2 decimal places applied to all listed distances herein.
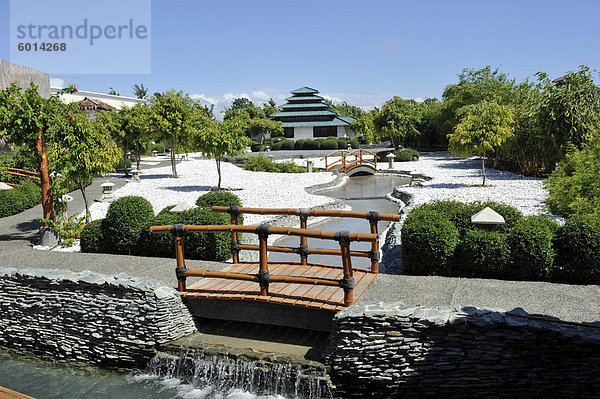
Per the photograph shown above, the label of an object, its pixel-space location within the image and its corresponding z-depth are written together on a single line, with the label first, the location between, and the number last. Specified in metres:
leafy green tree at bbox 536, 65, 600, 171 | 18.88
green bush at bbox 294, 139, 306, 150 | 52.58
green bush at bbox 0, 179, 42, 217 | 15.00
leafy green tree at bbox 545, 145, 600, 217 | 10.45
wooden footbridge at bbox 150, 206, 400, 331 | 5.92
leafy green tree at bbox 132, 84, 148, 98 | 93.17
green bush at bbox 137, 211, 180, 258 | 8.94
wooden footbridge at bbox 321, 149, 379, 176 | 29.47
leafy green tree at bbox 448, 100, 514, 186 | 18.80
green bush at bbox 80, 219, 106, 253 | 9.66
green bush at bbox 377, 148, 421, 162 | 36.53
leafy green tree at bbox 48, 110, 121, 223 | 11.46
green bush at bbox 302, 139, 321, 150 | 51.78
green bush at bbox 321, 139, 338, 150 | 51.38
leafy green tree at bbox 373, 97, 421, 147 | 40.56
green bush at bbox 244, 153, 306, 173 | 30.08
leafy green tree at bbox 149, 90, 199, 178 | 25.19
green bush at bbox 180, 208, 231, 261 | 8.40
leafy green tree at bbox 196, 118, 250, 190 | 19.94
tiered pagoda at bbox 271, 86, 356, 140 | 63.53
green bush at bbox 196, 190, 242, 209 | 10.90
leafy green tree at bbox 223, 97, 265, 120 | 68.88
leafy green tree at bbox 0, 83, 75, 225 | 10.48
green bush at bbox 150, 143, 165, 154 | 56.21
